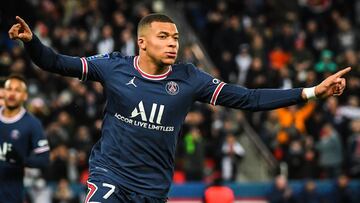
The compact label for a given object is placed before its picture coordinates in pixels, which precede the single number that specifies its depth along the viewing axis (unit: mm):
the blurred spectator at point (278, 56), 22688
